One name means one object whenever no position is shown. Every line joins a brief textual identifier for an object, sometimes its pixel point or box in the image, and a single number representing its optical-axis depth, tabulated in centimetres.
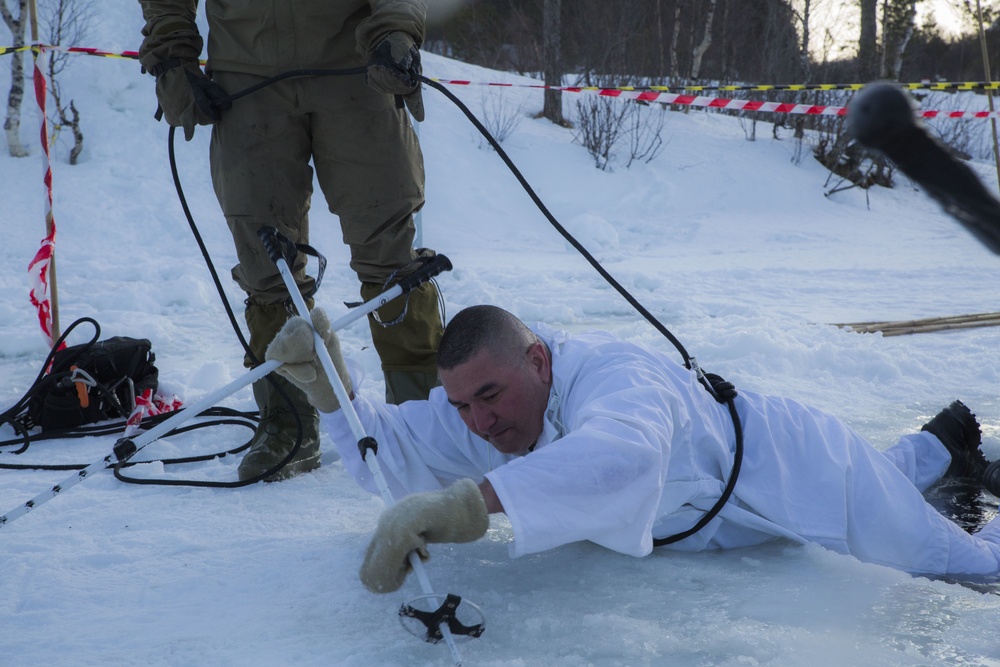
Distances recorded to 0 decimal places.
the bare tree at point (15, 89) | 868
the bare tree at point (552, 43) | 1239
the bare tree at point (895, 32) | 1365
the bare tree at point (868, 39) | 1258
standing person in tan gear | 250
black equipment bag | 309
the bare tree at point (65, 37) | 916
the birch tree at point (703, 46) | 1520
